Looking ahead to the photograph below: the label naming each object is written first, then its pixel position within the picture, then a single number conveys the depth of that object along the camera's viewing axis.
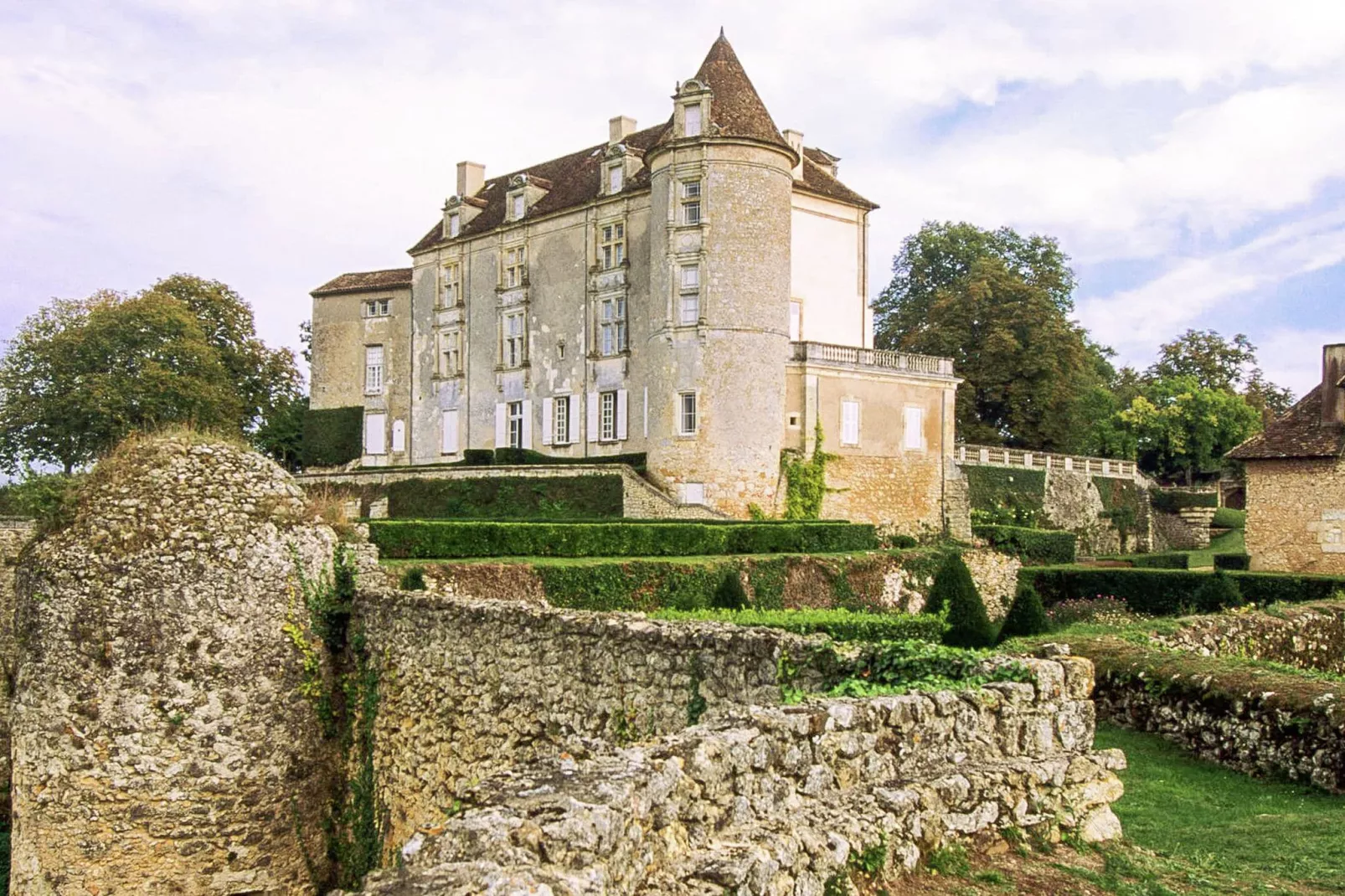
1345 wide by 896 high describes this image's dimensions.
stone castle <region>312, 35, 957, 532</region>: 40.44
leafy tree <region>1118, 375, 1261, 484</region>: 64.31
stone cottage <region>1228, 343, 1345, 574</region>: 33.03
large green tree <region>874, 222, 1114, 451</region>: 57.16
